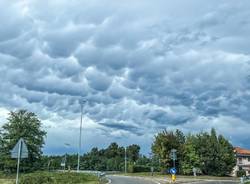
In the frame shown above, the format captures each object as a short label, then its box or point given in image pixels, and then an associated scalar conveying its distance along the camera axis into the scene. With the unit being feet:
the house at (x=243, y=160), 199.18
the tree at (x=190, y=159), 136.64
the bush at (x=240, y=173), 154.30
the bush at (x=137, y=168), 164.12
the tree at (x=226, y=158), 137.69
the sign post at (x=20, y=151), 36.51
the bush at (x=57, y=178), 72.19
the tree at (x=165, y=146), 135.81
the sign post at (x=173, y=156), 76.05
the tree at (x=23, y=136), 138.42
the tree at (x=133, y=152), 262.13
